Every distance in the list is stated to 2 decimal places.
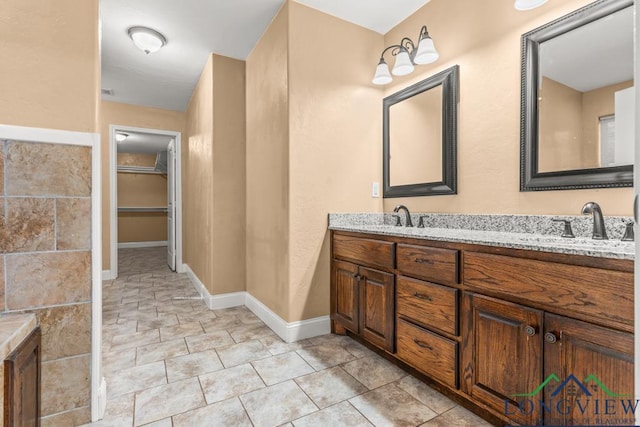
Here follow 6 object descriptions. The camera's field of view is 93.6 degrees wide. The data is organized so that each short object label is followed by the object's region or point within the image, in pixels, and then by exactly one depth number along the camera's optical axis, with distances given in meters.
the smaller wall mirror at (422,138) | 2.19
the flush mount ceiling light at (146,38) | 2.73
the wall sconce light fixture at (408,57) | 2.07
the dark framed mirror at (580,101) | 1.43
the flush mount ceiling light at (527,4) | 1.53
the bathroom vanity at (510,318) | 1.01
